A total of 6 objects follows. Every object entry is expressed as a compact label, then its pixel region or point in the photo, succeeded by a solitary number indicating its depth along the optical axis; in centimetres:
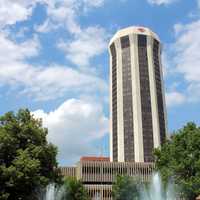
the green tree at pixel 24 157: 3728
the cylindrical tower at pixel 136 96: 14988
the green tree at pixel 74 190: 6360
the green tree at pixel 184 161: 4694
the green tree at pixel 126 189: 6462
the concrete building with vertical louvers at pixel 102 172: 12075
